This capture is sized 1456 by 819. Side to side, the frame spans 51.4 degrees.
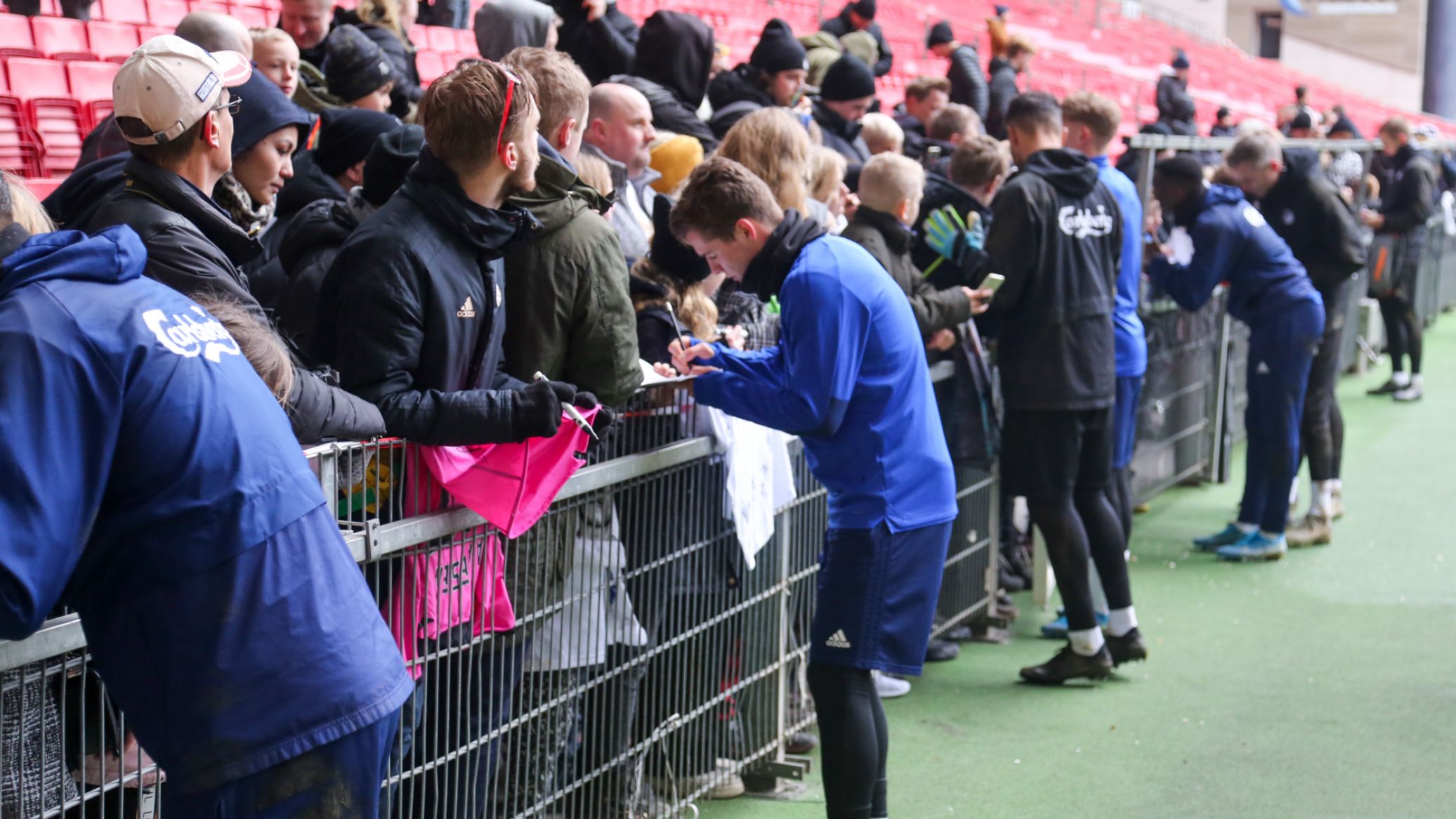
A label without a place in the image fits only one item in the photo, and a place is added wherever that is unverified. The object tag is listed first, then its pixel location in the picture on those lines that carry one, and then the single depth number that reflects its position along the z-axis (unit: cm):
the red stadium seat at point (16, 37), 696
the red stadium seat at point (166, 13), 810
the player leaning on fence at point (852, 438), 357
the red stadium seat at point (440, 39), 941
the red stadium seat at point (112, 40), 743
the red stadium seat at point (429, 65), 895
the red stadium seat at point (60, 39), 715
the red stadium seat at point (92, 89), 682
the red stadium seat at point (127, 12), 798
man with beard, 297
